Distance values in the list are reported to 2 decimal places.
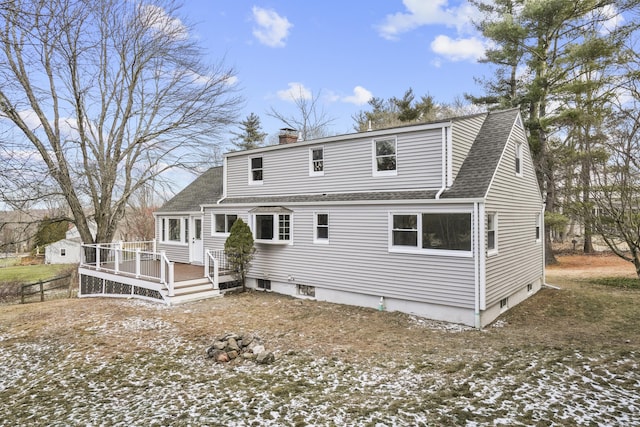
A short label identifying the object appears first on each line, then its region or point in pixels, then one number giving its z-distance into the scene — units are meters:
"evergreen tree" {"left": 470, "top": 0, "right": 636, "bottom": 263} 17.16
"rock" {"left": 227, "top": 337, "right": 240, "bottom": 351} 6.91
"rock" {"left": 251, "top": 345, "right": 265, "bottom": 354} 6.79
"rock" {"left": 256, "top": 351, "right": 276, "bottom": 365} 6.52
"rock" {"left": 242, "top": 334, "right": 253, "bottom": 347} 7.06
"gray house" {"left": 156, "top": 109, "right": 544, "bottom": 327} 8.84
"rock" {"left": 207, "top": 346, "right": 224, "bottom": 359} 6.79
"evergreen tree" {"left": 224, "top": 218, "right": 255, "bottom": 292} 12.27
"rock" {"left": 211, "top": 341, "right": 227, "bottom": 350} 6.89
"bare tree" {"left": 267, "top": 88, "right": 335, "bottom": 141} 29.44
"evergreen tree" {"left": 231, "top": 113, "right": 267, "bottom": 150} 36.59
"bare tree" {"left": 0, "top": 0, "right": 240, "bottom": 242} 15.03
